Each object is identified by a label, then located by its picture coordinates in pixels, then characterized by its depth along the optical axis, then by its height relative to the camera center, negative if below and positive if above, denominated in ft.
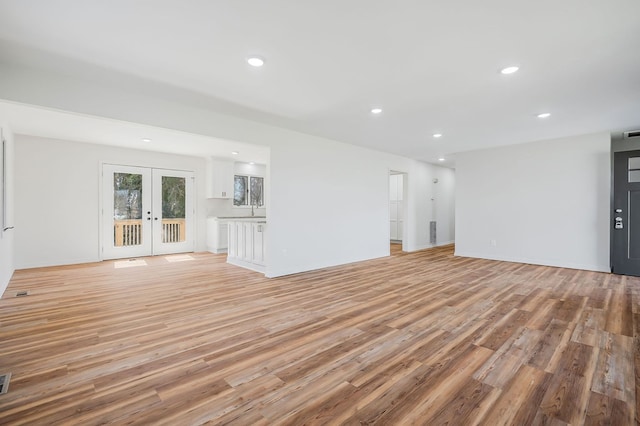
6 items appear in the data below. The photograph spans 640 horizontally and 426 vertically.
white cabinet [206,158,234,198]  26.96 +3.15
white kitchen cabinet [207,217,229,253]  26.22 -1.96
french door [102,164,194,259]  22.65 +0.14
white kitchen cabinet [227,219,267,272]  18.62 -2.06
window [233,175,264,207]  29.43 +2.22
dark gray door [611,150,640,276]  17.33 -0.04
